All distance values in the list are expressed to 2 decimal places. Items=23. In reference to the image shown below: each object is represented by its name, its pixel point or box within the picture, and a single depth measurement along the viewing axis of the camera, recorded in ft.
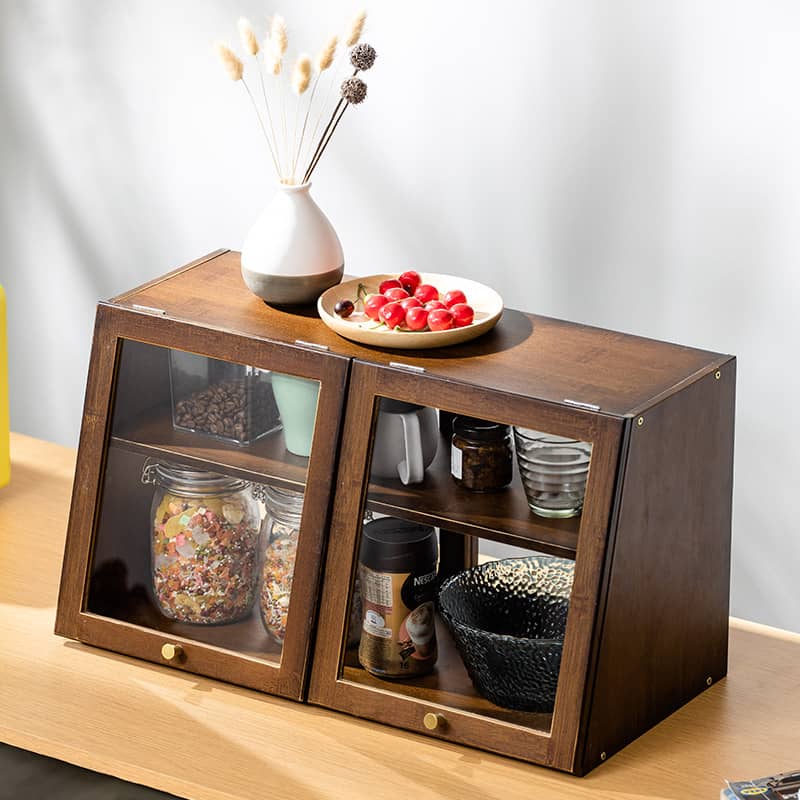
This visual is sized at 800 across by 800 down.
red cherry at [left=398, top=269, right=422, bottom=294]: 9.29
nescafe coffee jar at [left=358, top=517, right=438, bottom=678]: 9.02
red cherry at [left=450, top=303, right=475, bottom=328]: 9.04
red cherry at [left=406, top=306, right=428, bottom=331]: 8.99
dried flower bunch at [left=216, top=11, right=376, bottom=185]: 11.06
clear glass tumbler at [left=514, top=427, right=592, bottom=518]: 8.67
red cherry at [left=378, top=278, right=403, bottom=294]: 9.25
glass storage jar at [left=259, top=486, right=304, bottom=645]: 9.13
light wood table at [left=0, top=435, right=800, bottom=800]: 8.73
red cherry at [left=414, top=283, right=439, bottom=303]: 9.19
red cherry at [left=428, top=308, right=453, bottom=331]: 8.98
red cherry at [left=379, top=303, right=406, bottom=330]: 9.00
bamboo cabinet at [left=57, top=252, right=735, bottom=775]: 8.71
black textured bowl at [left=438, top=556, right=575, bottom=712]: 8.84
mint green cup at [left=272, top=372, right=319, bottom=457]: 9.02
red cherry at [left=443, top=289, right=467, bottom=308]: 9.15
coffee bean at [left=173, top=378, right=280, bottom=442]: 9.12
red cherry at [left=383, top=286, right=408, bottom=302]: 9.17
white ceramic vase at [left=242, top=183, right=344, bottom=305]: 9.23
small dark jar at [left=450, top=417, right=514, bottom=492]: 8.83
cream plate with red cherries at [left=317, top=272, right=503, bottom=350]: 8.94
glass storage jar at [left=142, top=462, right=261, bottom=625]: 9.29
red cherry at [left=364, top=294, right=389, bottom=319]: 9.09
